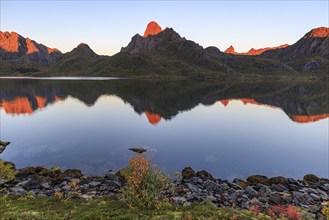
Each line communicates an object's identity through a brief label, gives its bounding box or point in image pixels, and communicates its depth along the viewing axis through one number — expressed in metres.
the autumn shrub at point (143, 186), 15.83
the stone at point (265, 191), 23.58
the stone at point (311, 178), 29.22
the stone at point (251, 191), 23.60
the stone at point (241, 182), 26.45
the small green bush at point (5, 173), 22.34
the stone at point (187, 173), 28.06
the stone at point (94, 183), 24.38
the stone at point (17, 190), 20.77
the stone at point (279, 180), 27.55
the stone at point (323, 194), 23.66
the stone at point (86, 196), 20.26
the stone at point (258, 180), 27.58
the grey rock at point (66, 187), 22.56
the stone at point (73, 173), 27.39
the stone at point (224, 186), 24.62
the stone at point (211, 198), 21.08
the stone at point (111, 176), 26.23
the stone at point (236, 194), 22.09
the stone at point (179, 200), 19.84
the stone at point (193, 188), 23.36
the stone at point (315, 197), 23.22
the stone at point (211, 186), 24.10
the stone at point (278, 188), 25.45
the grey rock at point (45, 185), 23.34
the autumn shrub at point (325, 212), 18.27
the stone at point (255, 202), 20.52
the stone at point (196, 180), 26.21
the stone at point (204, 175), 28.06
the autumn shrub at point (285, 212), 17.03
